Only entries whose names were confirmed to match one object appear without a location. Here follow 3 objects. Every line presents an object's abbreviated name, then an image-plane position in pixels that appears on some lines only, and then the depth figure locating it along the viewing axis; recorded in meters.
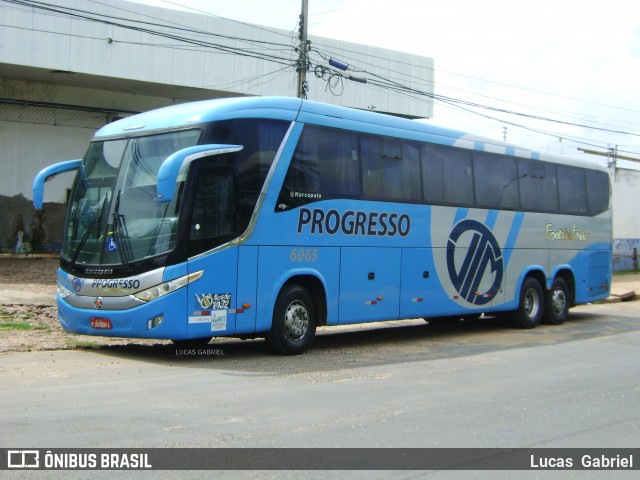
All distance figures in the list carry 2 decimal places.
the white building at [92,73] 23.56
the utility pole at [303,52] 21.09
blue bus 10.57
